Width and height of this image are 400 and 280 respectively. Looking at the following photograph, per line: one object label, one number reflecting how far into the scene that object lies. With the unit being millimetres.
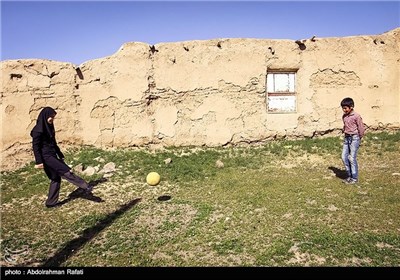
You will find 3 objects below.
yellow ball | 5633
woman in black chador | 5008
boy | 5641
